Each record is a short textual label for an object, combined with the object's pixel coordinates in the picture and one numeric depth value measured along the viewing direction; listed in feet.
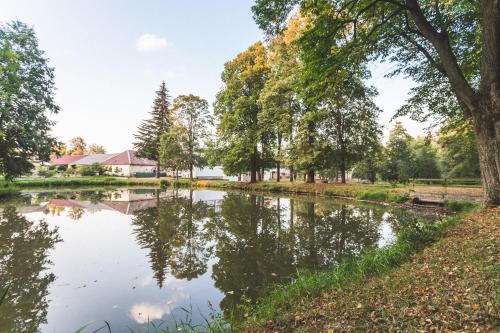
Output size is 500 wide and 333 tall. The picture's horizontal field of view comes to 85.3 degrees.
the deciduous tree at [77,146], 284.82
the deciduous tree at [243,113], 99.04
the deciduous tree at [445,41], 22.29
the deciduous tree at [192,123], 134.62
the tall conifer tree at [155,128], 160.35
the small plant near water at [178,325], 12.69
